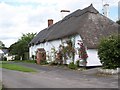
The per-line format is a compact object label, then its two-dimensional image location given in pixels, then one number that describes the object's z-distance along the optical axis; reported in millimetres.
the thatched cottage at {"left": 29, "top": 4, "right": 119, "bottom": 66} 12283
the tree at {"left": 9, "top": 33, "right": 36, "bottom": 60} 28456
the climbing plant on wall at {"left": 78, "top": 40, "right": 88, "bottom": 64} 12124
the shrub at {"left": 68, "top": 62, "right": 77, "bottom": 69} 12286
